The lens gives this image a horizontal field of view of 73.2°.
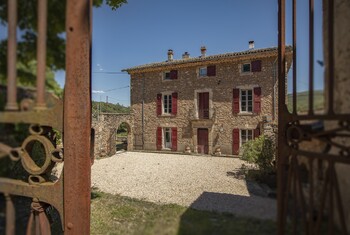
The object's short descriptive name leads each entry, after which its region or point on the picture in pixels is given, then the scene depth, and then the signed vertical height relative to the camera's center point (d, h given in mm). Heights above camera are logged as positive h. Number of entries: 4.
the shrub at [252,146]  8434 -1039
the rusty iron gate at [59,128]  1123 -41
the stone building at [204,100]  14305 +1344
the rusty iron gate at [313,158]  1079 -185
